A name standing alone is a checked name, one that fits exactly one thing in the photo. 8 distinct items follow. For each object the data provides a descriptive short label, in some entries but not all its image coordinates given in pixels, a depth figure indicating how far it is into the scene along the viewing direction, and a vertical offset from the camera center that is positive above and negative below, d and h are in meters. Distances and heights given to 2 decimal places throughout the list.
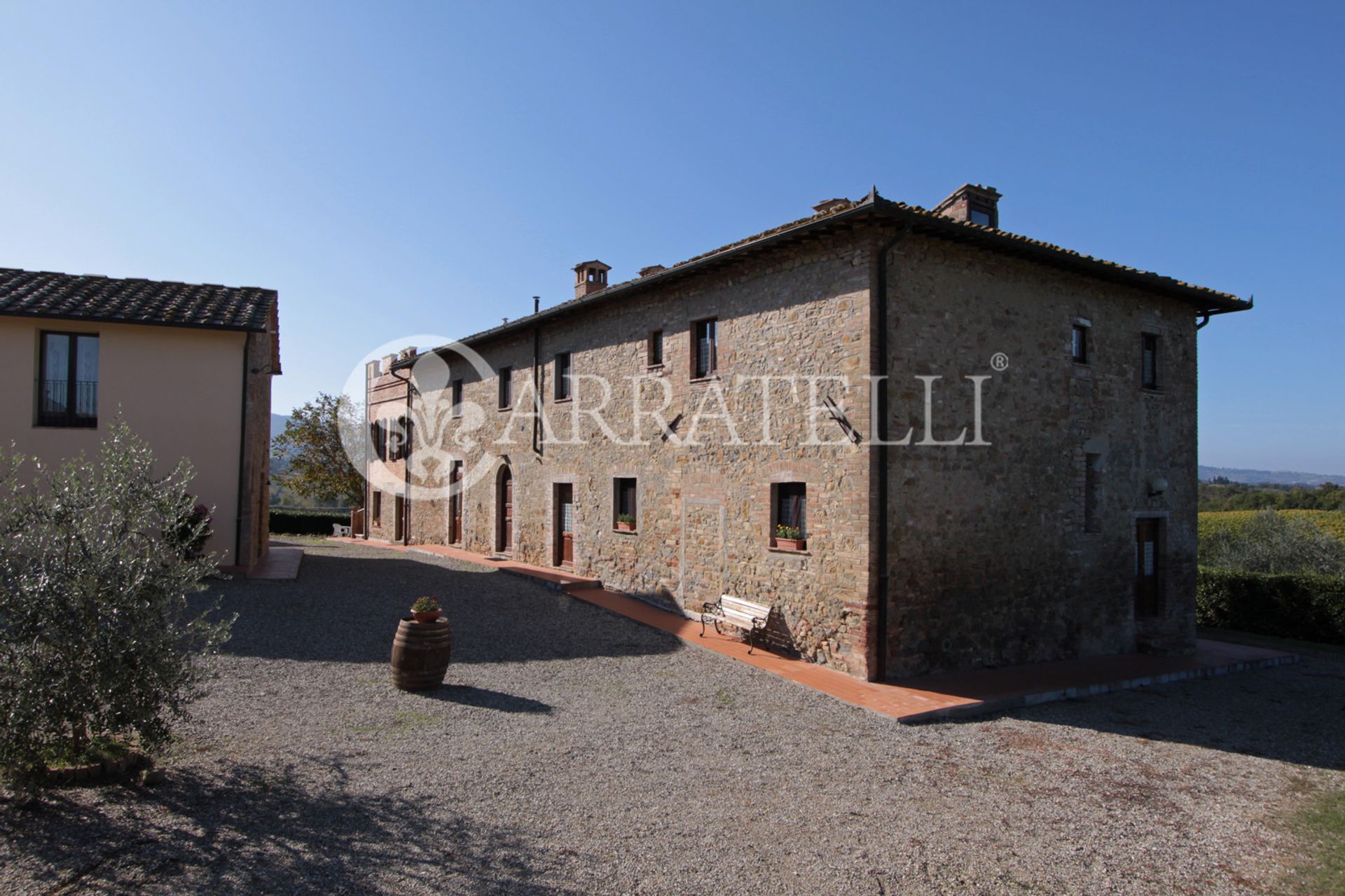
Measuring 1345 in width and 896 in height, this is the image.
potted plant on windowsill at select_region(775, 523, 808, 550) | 10.70 -0.85
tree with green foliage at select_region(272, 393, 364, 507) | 31.62 +0.42
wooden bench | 10.87 -1.97
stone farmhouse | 9.95 +0.57
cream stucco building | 12.42 +1.43
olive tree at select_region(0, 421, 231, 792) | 4.89 -0.96
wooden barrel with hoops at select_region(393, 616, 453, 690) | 8.02 -1.88
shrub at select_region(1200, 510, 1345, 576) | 22.36 -1.94
